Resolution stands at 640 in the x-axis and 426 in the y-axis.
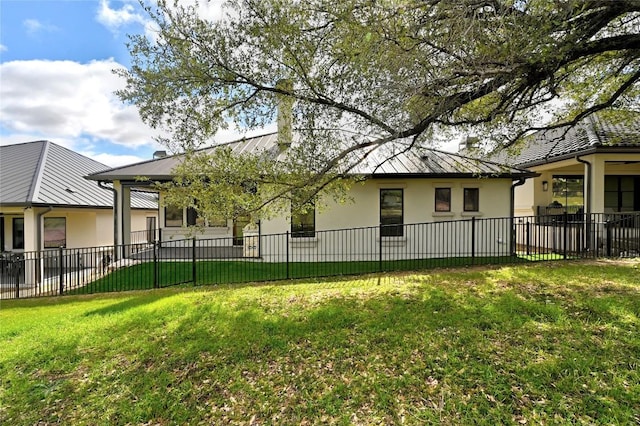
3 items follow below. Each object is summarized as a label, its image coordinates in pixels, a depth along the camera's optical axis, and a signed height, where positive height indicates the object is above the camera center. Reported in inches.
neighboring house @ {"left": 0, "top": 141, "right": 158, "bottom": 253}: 496.7 +16.6
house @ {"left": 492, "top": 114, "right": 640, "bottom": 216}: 419.5 +62.9
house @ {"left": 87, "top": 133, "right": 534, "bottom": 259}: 463.8 +14.5
